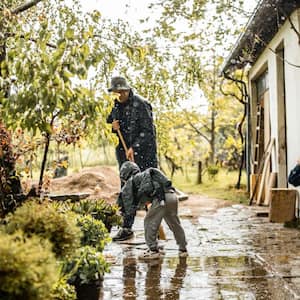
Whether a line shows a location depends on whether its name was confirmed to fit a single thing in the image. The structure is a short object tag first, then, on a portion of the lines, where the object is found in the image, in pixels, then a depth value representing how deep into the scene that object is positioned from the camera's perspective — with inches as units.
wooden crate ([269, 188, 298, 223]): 368.8
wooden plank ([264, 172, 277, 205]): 459.2
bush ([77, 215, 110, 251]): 206.8
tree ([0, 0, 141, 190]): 140.9
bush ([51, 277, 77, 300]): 142.1
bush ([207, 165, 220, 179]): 786.2
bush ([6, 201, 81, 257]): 144.6
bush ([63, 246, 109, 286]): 167.8
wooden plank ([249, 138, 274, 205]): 486.7
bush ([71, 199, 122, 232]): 267.1
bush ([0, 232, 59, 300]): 113.4
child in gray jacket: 257.3
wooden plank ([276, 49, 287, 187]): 451.2
